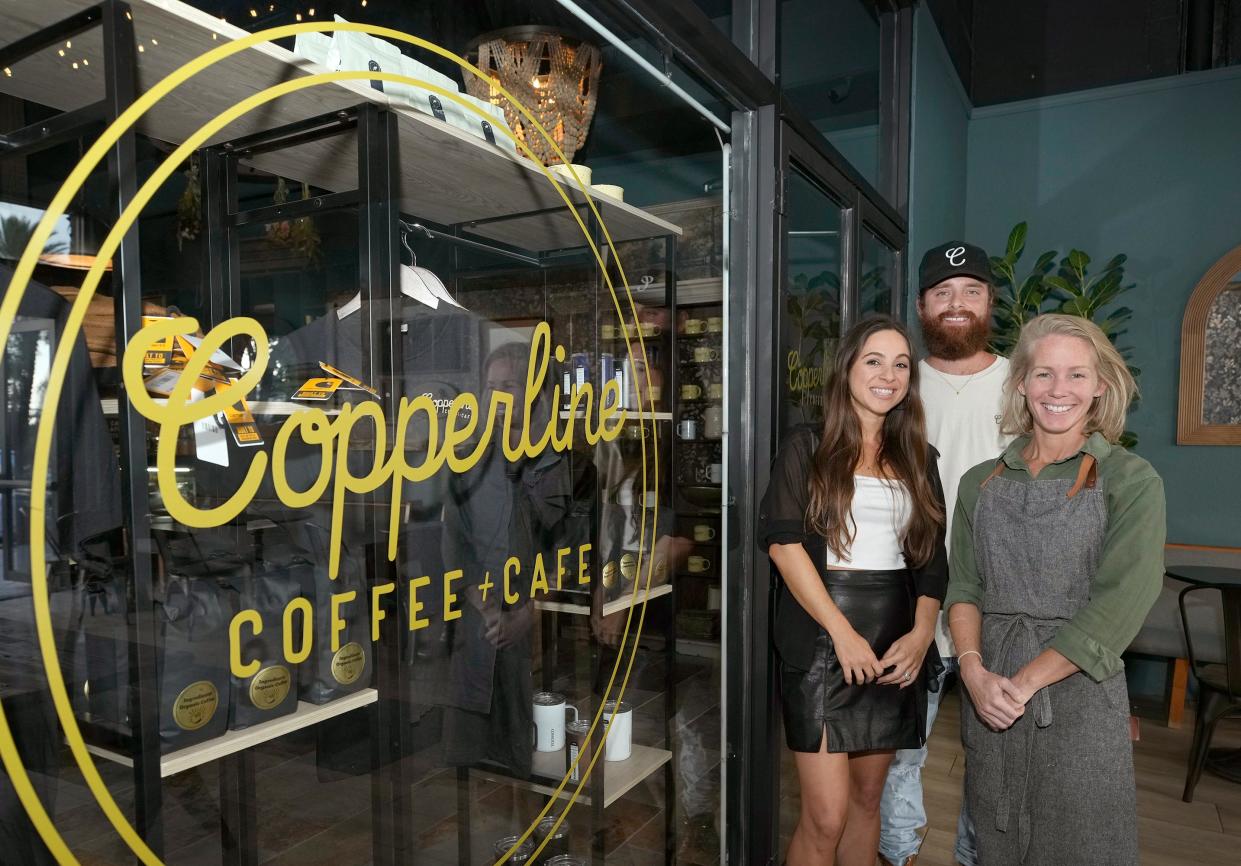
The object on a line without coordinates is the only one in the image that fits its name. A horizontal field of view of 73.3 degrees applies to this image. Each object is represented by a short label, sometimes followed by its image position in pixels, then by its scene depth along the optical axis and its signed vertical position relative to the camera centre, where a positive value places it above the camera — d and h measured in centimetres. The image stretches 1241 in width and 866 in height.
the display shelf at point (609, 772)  163 -84
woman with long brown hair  193 -42
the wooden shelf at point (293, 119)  84 +35
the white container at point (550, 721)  164 -65
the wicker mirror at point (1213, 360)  444 +18
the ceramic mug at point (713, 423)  215 -7
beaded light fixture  140 +57
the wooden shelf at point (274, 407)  100 -2
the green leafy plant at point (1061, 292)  451 +58
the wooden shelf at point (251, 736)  97 -43
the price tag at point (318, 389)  106 +1
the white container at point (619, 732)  184 -76
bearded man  248 +1
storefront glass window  87 -8
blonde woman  163 -44
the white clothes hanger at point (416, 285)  123 +16
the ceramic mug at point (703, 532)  214 -36
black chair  321 -118
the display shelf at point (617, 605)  161 -46
